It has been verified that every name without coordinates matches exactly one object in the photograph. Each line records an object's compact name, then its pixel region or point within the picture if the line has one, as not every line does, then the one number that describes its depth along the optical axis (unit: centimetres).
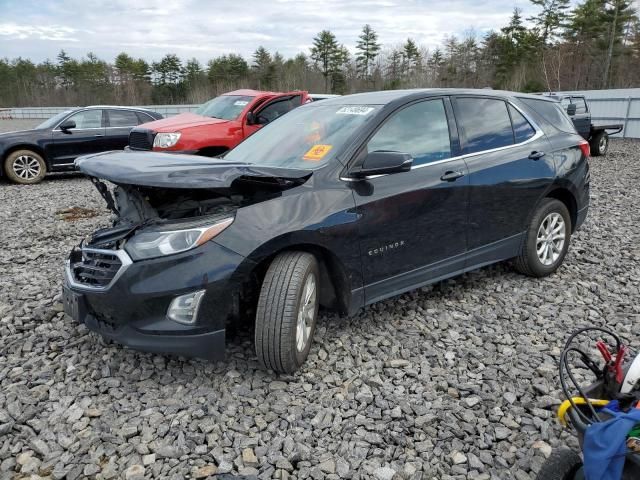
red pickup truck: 824
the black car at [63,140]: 1003
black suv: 268
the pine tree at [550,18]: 4584
